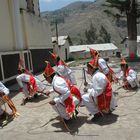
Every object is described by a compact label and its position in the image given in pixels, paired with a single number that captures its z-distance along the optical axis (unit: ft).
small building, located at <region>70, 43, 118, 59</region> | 104.44
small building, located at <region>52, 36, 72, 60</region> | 74.51
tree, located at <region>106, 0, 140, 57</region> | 51.55
